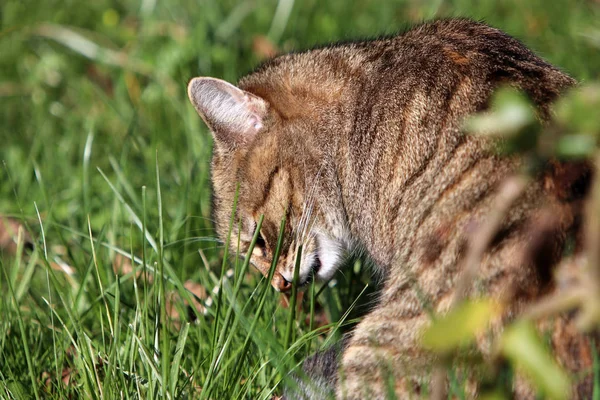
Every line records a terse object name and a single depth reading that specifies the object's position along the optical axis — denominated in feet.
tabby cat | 11.18
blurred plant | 9.13
